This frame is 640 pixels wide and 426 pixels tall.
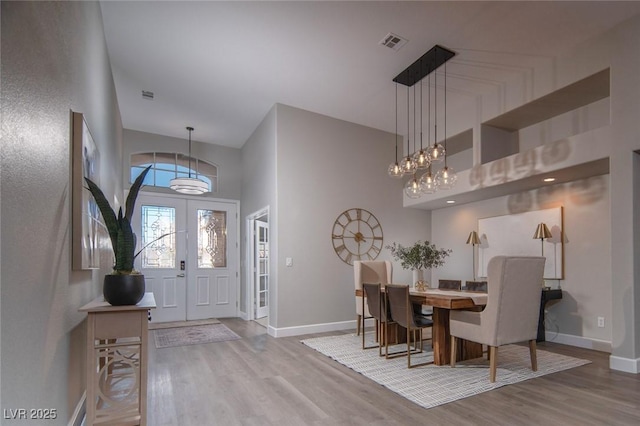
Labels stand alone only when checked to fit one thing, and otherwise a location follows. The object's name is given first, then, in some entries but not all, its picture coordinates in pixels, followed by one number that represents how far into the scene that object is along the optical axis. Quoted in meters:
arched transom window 6.74
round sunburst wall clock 5.94
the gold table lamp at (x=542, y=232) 4.80
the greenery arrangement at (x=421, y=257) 4.30
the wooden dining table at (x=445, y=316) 3.53
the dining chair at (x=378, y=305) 4.11
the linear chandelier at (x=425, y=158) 4.07
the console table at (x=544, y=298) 4.55
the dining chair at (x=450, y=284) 5.02
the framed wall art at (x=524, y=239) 4.82
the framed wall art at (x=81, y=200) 2.32
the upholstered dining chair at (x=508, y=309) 3.23
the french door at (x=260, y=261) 6.58
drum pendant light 6.04
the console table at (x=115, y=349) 2.24
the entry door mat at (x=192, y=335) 4.99
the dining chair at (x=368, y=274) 5.26
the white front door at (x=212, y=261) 6.95
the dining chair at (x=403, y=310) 3.72
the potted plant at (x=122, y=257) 2.33
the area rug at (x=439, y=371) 3.04
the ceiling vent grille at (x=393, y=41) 3.86
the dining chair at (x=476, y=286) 4.80
